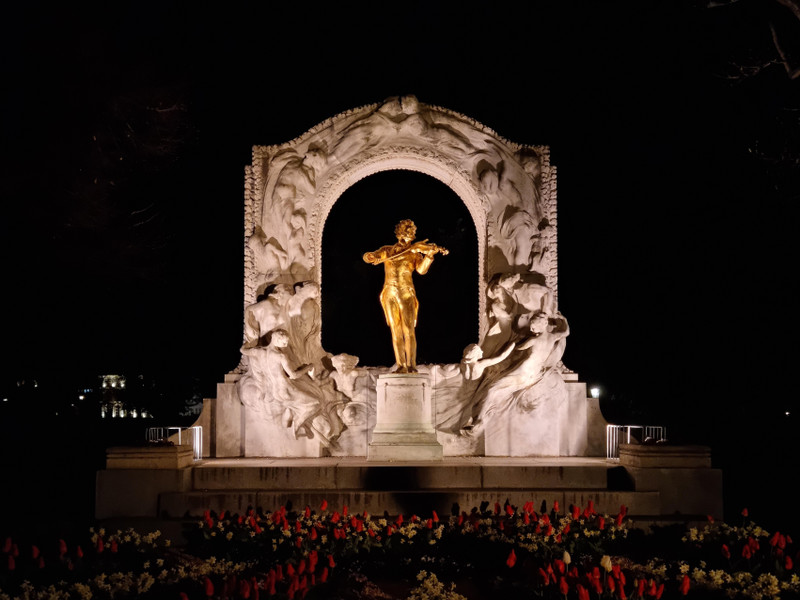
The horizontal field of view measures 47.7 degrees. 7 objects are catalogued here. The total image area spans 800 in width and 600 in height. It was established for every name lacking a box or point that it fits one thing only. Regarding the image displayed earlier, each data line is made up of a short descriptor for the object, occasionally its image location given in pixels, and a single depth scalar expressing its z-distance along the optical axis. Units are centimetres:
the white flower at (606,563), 610
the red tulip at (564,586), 575
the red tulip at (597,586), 573
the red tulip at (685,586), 580
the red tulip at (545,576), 612
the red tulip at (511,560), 651
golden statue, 1233
